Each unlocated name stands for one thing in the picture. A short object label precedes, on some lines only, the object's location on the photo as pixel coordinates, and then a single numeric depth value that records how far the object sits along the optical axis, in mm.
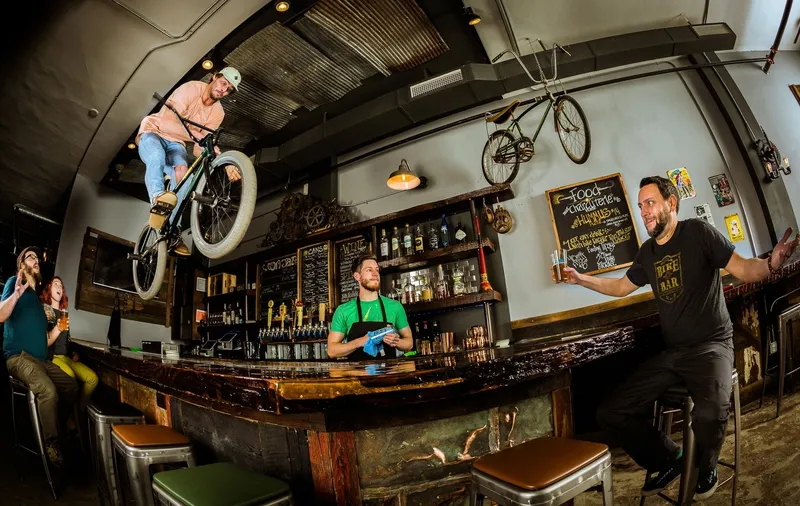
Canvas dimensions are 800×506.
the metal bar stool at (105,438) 1347
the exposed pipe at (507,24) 2236
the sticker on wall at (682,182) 2117
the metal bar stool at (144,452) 1292
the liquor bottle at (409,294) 3363
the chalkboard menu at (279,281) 4195
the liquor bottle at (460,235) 3279
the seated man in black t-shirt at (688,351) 1437
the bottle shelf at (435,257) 3065
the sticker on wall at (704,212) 2018
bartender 2510
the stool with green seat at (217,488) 874
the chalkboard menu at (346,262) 3781
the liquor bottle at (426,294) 3276
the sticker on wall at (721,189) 1918
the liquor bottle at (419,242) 3430
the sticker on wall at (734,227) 1791
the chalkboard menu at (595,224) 2506
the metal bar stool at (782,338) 1542
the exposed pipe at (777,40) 1435
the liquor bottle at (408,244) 3484
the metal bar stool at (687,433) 1415
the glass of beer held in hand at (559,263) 2543
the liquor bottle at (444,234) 3377
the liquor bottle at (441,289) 3255
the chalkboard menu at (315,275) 3936
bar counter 785
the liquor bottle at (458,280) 3191
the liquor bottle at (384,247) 3564
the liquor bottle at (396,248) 3520
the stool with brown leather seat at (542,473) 807
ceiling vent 2715
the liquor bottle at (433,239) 3414
